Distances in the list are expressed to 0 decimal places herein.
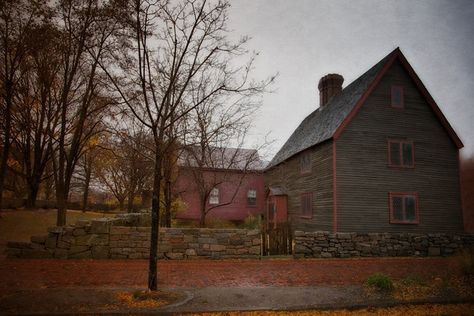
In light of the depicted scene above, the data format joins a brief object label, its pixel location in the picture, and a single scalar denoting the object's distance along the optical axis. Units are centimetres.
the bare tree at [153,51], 712
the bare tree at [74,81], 895
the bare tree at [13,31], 1588
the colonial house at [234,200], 2877
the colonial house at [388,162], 1728
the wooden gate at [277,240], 1272
